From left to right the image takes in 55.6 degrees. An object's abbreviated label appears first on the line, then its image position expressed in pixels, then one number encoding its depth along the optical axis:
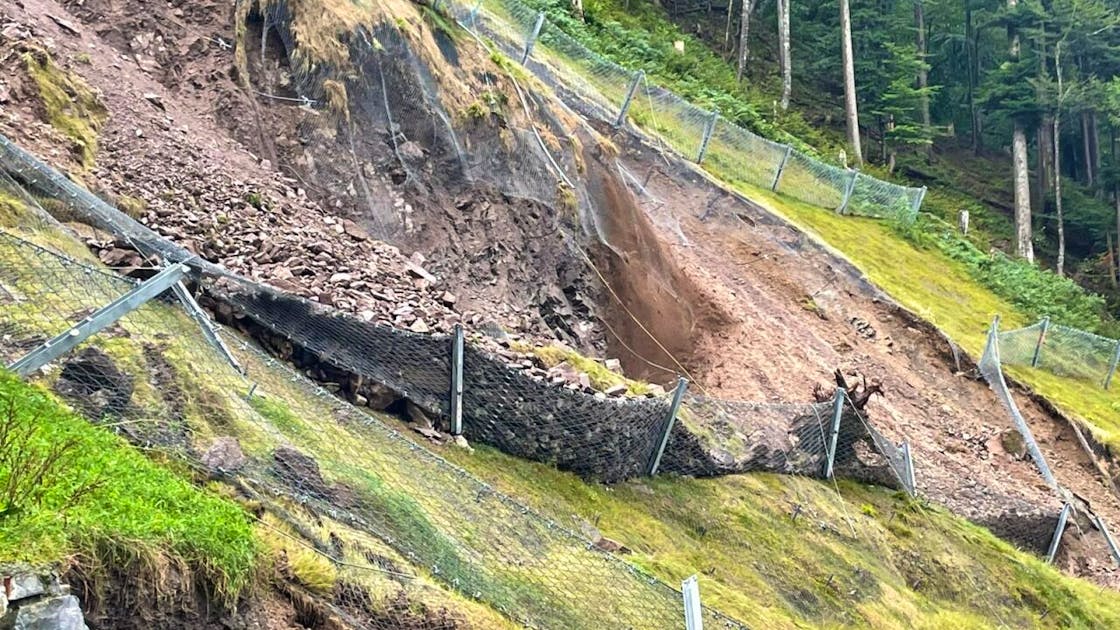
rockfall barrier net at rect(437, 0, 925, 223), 21.02
